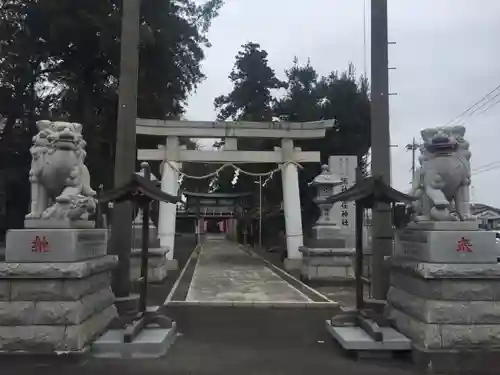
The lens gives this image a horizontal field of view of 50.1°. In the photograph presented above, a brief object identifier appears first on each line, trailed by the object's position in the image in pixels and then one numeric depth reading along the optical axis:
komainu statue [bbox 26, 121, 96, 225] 6.92
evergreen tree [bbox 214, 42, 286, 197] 37.47
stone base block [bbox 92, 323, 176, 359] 6.55
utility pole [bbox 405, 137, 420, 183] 31.72
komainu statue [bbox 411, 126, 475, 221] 6.84
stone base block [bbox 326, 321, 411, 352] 6.61
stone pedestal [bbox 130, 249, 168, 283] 15.05
